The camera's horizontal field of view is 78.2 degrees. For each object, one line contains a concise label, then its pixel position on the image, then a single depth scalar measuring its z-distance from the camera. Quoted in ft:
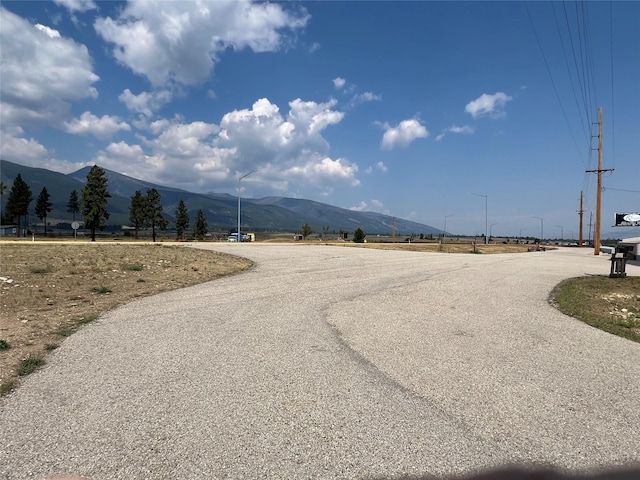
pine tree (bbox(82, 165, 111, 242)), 225.15
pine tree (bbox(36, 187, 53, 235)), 344.69
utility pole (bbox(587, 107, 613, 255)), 141.79
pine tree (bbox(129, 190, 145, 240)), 279.90
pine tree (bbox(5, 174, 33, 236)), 295.07
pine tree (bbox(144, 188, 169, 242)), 281.74
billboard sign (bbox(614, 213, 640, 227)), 131.64
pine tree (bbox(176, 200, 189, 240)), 336.00
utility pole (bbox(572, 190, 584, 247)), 278.75
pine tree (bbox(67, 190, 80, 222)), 408.49
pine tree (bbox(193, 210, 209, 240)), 344.08
